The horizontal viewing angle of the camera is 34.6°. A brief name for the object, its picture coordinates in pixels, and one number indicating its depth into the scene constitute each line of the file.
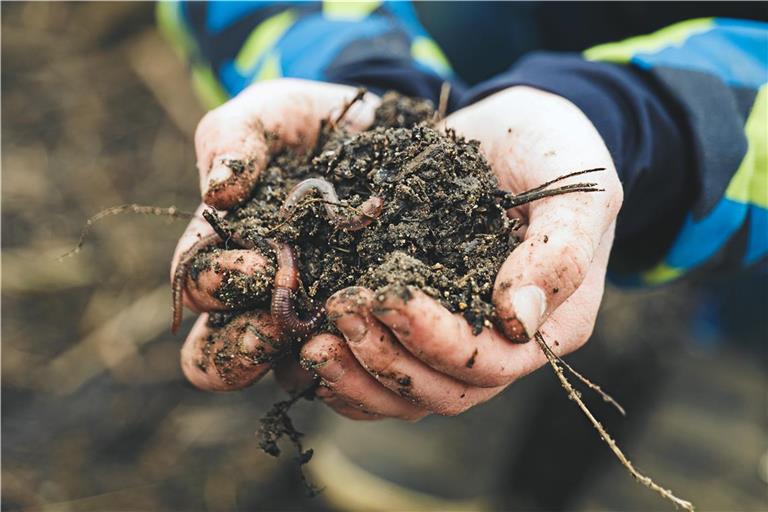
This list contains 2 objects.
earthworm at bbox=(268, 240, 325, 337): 0.40
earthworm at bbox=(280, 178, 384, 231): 0.40
